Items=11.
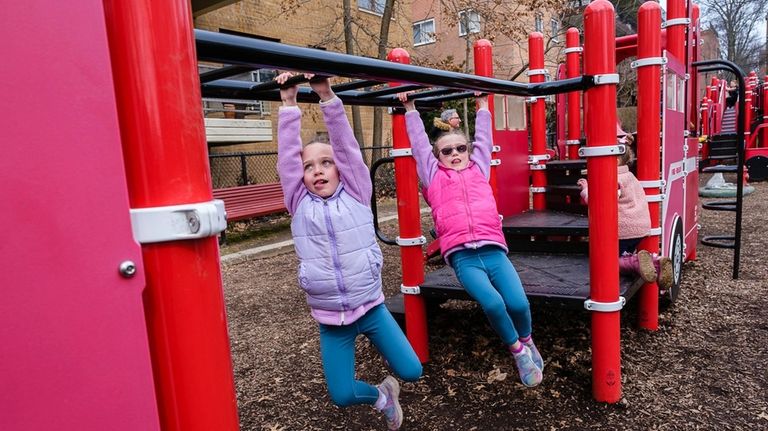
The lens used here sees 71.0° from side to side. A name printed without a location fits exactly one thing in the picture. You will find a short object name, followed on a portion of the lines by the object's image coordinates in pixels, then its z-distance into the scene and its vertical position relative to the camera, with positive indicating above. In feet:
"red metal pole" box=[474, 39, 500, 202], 13.47 +2.14
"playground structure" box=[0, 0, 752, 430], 2.20 -0.27
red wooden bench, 27.04 -2.09
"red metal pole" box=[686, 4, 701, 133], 16.21 +1.65
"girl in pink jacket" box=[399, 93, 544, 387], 8.60 -1.35
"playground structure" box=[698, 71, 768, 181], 34.52 -0.06
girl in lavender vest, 7.07 -1.26
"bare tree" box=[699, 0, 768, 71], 105.19 +20.91
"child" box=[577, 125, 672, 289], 10.97 -2.02
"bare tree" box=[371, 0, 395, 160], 35.55 +8.07
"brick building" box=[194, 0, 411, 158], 36.19 +9.60
